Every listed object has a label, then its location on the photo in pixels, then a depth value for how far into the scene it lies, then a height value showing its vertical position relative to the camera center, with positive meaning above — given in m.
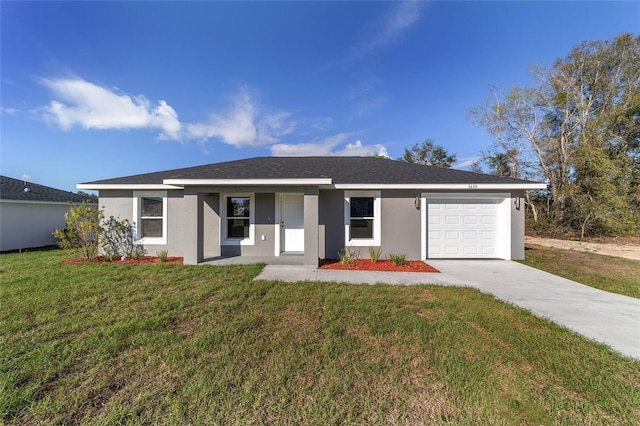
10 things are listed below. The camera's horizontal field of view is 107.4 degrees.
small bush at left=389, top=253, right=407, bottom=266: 7.59 -1.43
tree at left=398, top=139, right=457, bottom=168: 23.69 +6.33
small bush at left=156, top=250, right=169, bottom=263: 7.80 -1.38
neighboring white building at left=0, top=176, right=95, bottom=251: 10.70 -0.03
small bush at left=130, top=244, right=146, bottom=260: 8.48 -1.28
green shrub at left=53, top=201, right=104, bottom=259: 7.93 -0.57
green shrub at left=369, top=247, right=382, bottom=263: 7.88 -1.30
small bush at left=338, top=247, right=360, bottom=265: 7.50 -1.33
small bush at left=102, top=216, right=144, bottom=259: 8.51 -0.85
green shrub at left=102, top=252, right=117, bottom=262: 7.95 -1.44
